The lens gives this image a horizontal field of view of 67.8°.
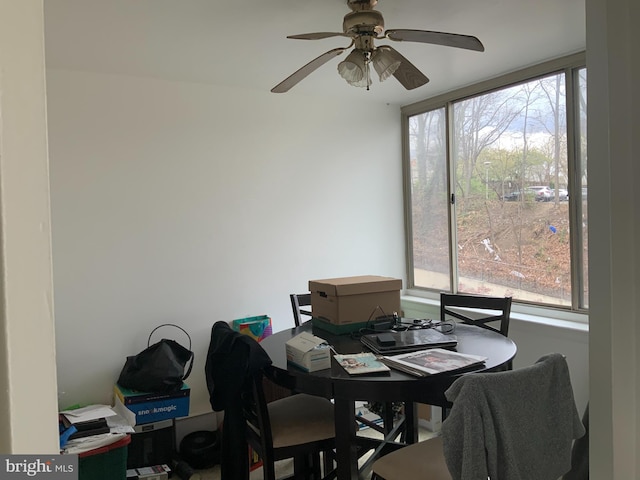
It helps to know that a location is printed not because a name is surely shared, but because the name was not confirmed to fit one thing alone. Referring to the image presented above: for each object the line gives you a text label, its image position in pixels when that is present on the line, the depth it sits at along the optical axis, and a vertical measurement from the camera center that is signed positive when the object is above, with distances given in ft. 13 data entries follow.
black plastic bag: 9.30 -2.71
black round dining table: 5.84 -1.98
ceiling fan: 6.28 +2.48
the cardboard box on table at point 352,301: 8.25 -1.32
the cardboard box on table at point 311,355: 6.28 -1.70
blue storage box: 9.14 -3.33
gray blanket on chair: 4.84 -2.14
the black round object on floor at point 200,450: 9.56 -4.43
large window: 9.98 +0.84
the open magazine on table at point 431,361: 6.05 -1.83
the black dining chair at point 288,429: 6.63 -2.95
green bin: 7.88 -3.85
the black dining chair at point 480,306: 8.92 -1.63
